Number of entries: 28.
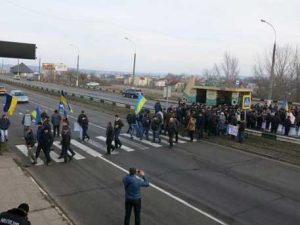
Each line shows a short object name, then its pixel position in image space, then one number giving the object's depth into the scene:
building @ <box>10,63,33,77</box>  146.88
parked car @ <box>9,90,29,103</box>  37.32
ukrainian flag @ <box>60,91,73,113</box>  21.47
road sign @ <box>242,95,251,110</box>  21.11
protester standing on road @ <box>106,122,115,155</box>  16.56
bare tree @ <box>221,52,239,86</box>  85.04
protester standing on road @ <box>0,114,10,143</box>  16.98
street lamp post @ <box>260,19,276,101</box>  27.91
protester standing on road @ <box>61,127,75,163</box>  14.95
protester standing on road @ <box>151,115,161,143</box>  19.56
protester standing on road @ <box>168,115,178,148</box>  18.64
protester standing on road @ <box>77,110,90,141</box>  19.13
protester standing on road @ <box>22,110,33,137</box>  18.55
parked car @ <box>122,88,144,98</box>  55.81
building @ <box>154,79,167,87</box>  137.38
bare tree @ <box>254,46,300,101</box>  55.85
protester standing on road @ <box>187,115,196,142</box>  19.93
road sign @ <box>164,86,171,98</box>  26.62
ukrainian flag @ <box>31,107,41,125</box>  19.20
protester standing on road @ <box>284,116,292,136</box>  22.25
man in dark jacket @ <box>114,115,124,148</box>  17.68
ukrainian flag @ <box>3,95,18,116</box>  17.16
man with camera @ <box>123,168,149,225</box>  8.70
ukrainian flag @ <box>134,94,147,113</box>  20.92
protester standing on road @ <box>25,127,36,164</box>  14.51
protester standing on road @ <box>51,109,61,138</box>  19.54
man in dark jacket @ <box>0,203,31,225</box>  5.79
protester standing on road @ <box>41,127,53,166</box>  14.58
